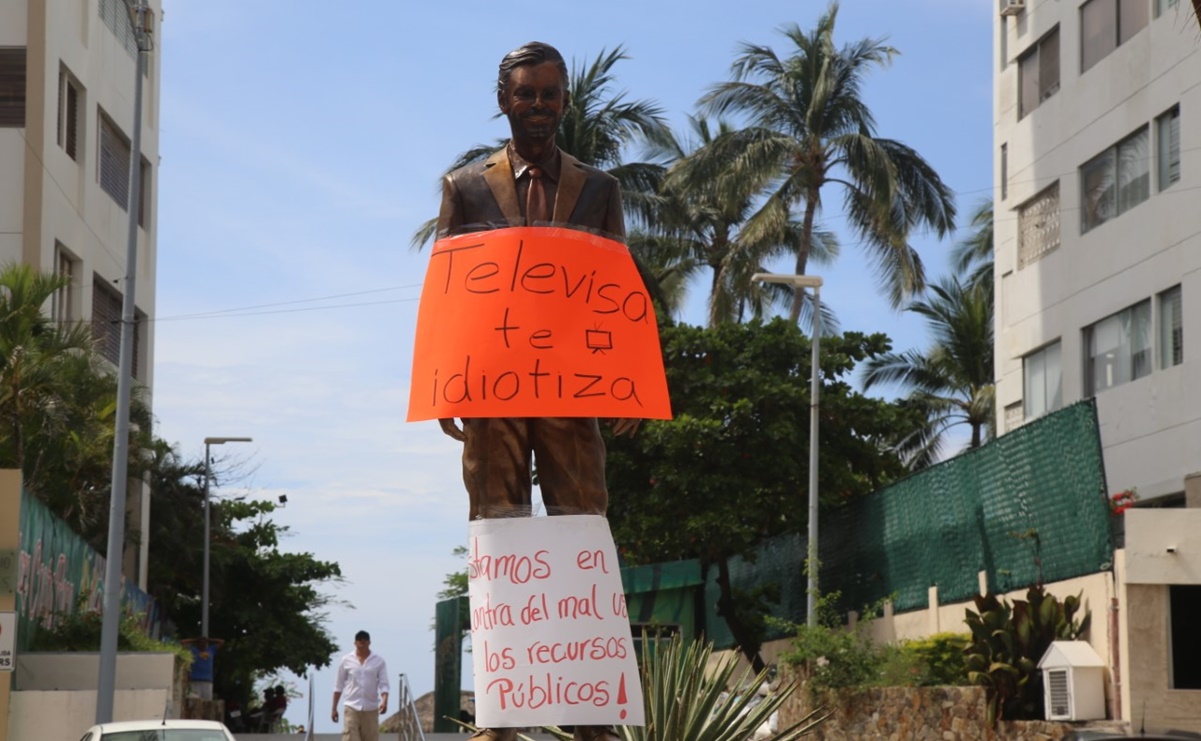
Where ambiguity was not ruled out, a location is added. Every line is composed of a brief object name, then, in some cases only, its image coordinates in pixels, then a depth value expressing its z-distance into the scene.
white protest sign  6.42
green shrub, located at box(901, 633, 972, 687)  22.33
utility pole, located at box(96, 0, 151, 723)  22.08
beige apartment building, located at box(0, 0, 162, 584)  33.97
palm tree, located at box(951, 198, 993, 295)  54.00
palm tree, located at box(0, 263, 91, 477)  24.30
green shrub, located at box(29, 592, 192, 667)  25.16
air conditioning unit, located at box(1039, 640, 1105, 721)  19.39
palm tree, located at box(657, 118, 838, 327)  41.53
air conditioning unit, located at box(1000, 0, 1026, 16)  35.66
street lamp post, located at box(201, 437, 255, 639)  43.15
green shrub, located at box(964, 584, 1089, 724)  20.61
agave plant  8.49
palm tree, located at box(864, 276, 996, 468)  50.97
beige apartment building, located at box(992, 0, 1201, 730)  28.36
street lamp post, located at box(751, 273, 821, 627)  31.07
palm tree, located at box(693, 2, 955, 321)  41.59
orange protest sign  6.56
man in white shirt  16.56
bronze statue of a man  6.68
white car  16.09
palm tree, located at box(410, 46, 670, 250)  43.16
